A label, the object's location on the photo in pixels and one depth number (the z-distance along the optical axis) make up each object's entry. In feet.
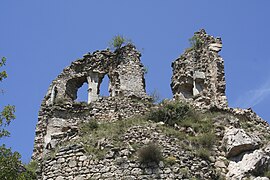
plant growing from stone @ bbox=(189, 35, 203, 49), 80.59
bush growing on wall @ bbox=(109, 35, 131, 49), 82.79
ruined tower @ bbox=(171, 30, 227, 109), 73.61
